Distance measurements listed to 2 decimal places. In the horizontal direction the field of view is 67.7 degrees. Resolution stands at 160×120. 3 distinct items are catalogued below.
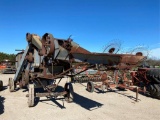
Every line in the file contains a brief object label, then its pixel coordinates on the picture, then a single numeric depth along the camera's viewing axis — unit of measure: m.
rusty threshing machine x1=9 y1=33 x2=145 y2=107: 3.15
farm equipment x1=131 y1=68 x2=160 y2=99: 6.55
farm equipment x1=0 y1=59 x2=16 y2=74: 19.73
